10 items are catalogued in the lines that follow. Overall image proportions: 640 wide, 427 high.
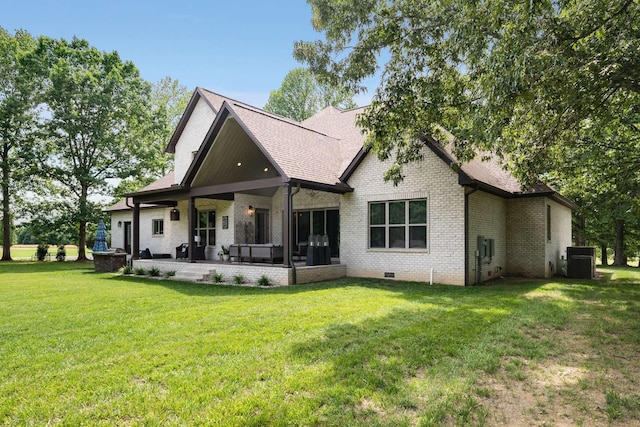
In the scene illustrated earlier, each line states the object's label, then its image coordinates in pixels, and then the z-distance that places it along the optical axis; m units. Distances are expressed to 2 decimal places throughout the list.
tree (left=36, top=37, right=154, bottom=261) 25.20
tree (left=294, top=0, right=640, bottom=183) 5.78
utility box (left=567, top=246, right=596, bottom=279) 14.32
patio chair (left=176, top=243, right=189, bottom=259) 18.12
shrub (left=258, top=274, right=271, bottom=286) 11.60
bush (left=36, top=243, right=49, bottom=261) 26.03
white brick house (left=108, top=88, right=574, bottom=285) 11.75
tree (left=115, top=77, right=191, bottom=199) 28.59
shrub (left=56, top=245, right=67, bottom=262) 25.86
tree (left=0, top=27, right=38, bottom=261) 24.56
